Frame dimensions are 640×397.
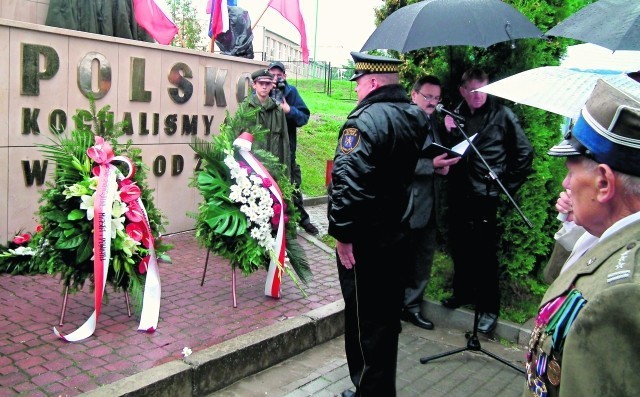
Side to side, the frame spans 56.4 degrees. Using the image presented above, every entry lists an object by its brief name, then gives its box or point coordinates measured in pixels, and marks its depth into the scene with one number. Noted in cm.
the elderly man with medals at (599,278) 120
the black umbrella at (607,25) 346
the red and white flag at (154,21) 802
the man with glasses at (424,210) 492
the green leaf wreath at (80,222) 429
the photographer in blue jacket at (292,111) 730
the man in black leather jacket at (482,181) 495
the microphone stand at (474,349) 451
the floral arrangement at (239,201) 507
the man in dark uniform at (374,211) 344
